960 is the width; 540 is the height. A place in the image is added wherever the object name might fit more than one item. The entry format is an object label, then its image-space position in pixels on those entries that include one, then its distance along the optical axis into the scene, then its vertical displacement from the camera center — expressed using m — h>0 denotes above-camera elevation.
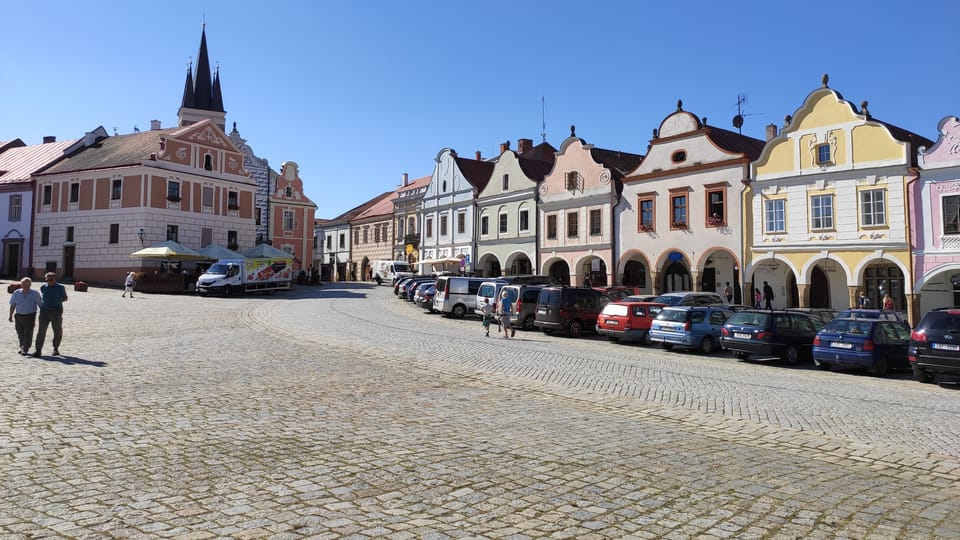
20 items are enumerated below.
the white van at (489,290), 28.08 +0.50
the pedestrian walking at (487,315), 21.89 -0.43
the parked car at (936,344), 13.91 -0.87
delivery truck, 38.31 +1.50
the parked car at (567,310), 24.33 -0.28
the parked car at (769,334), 18.16 -0.86
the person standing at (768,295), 33.22 +0.36
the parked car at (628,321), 22.09 -0.61
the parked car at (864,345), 16.14 -1.02
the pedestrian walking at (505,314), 21.73 -0.39
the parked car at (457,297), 30.89 +0.23
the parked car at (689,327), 20.19 -0.74
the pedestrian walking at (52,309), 13.35 -0.17
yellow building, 28.48 +4.27
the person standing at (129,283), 34.37 +0.92
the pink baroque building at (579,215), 40.16 +5.46
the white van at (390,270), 56.19 +2.68
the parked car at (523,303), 26.11 -0.04
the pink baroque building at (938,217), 26.64 +3.46
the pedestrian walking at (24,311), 13.34 -0.21
